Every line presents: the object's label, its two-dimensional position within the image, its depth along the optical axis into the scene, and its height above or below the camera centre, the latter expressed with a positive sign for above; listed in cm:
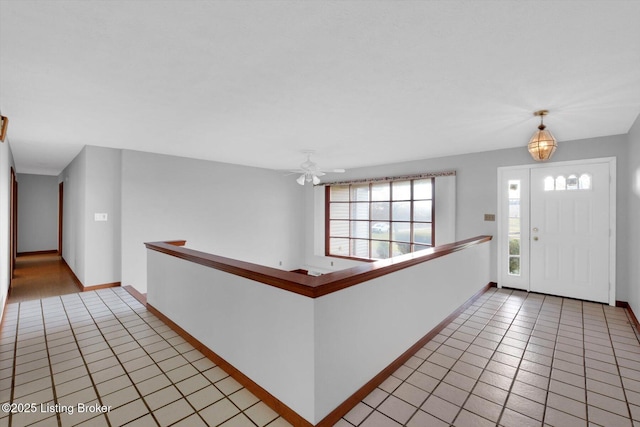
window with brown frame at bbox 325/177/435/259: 571 -9
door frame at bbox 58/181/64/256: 766 +11
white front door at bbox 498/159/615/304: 396 -22
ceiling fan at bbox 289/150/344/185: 475 +71
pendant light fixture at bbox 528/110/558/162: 312 +74
